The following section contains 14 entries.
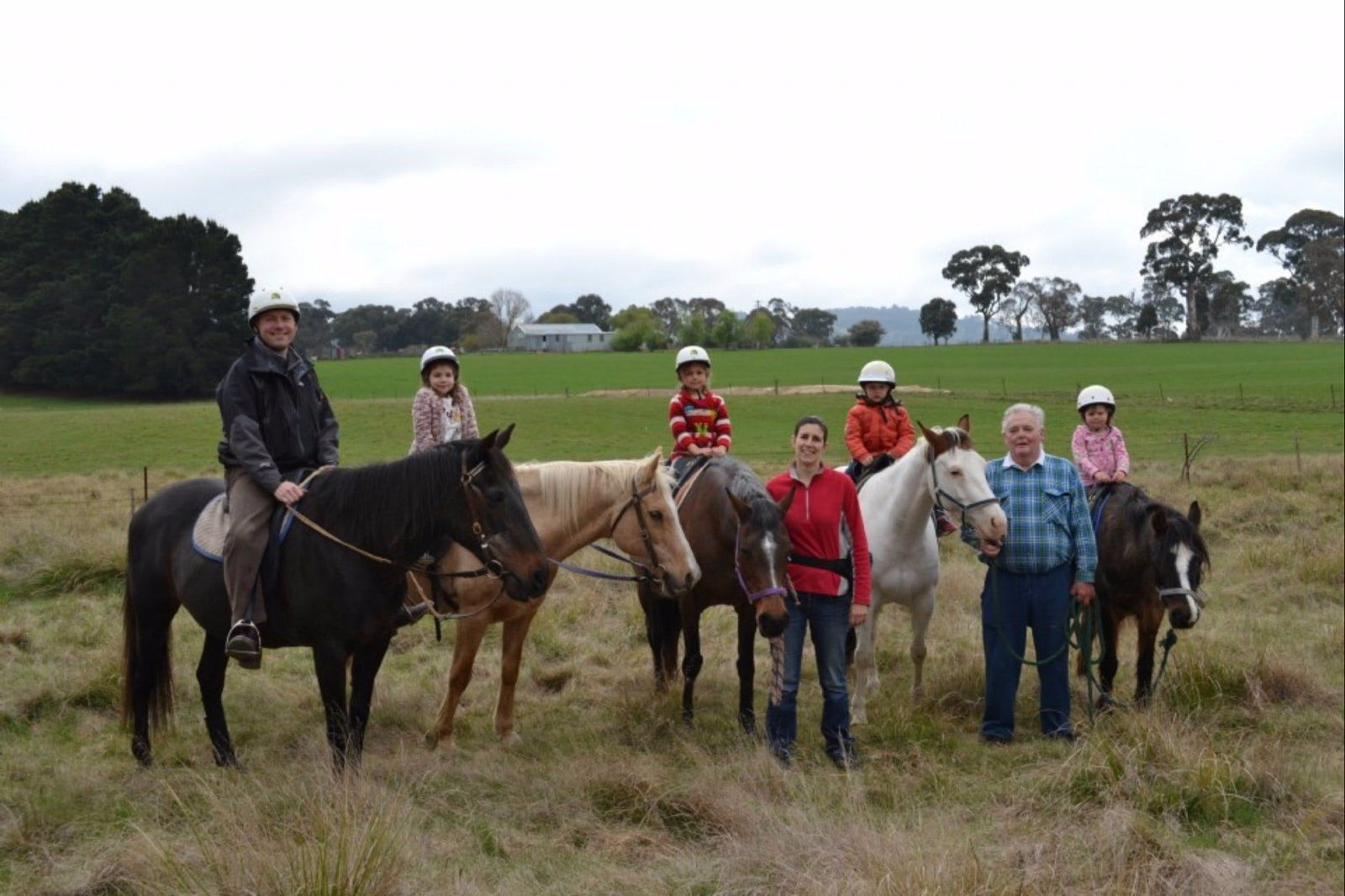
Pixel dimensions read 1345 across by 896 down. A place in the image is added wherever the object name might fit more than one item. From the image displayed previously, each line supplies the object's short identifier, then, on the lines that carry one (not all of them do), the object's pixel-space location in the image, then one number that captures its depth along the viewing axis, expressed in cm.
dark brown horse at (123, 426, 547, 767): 525
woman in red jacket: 600
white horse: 657
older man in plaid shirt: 667
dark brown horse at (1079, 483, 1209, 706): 689
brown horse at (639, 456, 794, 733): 585
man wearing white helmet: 545
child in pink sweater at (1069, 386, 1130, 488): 816
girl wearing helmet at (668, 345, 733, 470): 788
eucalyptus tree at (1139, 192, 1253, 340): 8969
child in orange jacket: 841
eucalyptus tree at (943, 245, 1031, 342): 10419
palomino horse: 655
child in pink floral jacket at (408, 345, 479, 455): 727
